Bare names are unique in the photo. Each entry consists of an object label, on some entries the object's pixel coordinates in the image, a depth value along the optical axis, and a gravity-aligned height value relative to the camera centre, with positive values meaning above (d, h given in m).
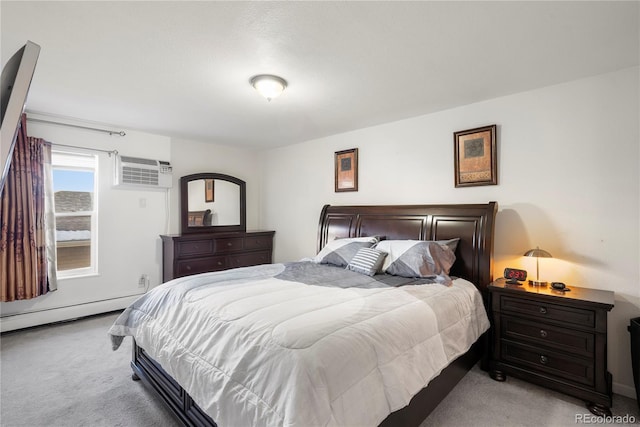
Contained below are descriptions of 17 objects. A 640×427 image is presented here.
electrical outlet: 4.08 -0.93
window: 3.61 +0.01
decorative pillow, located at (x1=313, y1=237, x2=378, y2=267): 3.00 -0.41
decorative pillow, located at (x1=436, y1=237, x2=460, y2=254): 2.77 -0.31
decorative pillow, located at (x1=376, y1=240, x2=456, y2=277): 2.51 -0.43
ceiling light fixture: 2.39 +1.02
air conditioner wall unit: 3.82 +0.51
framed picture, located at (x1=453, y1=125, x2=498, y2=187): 2.81 +0.50
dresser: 3.97 -0.58
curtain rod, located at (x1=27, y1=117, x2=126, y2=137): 3.30 +1.00
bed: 1.23 -0.68
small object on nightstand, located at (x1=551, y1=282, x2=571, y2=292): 2.27 -0.59
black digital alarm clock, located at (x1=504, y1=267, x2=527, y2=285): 2.48 -0.55
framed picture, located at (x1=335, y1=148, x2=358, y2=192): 3.92 +0.54
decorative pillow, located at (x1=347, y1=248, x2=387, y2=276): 2.68 -0.47
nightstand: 1.98 -0.93
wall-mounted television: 0.45 +0.17
